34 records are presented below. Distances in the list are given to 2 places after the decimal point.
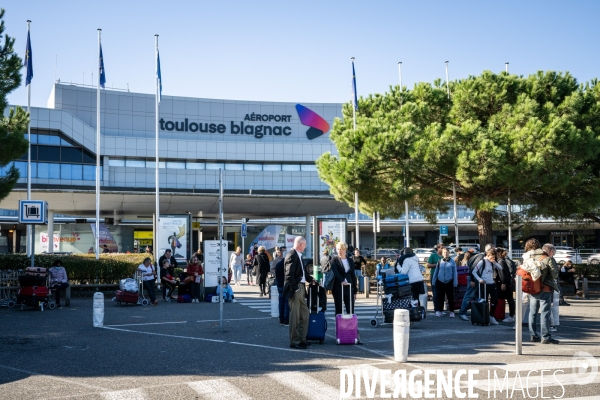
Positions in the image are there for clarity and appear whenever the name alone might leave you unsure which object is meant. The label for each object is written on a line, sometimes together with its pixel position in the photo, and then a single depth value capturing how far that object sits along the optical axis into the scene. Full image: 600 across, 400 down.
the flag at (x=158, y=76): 28.39
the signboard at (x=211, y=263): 21.00
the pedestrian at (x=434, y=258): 17.34
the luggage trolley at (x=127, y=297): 19.18
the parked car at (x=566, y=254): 42.50
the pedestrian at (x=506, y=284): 14.66
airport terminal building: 38.91
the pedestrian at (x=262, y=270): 23.14
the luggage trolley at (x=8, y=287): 18.47
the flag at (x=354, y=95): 26.72
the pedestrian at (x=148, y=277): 19.84
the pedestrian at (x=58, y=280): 18.75
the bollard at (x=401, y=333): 9.16
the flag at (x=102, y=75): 26.75
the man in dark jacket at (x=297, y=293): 10.70
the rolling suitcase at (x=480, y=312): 13.71
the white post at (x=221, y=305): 12.74
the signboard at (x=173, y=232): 29.72
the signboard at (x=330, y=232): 28.47
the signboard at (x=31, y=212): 18.36
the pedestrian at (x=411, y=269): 14.59
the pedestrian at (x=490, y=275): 14.21
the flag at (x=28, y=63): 24.46
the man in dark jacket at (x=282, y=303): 13.77
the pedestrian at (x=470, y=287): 14.42
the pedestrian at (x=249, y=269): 31.73
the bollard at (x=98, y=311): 13.44
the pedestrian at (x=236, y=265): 30.91
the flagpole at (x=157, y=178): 27.84
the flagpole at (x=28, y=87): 24.18
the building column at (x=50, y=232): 38.40
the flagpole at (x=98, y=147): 26.94
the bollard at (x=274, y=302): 15.54
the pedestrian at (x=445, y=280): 15.77
